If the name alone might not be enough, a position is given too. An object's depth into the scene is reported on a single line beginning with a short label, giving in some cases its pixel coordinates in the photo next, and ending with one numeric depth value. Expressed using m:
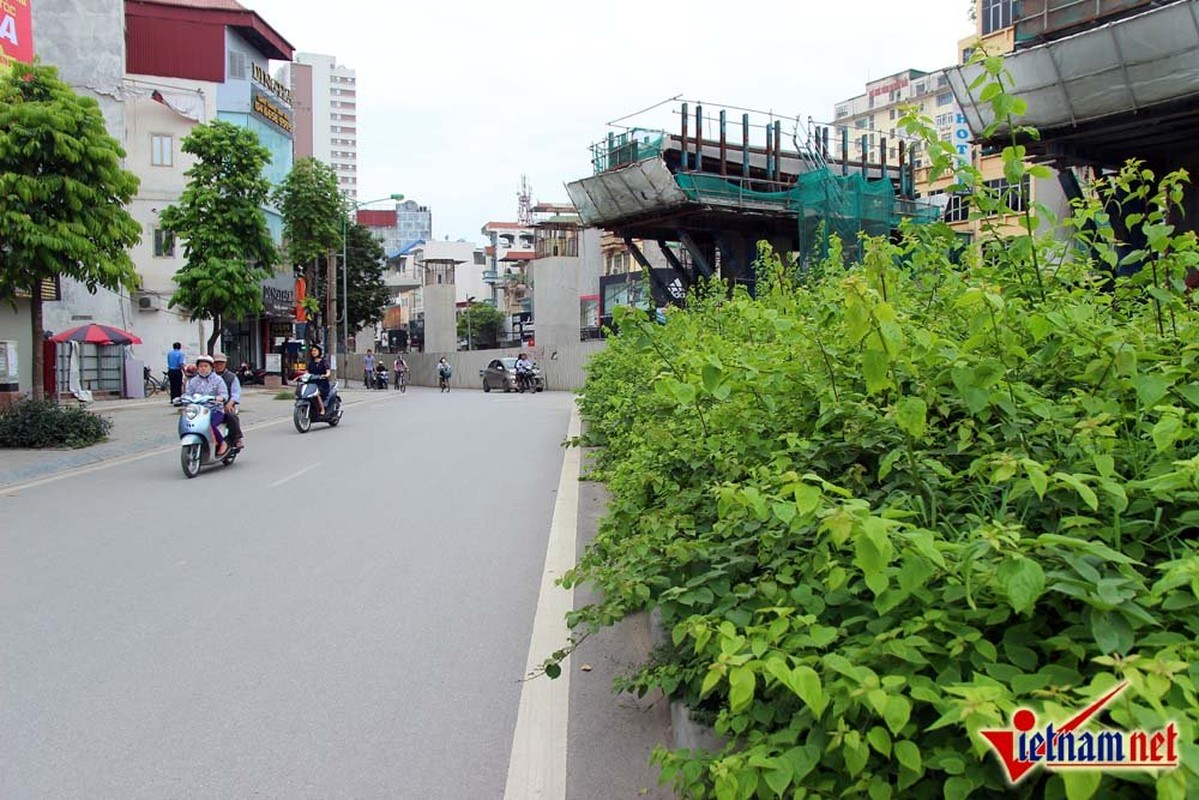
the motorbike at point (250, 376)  37.20
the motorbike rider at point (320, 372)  17.86
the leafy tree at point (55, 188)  13.59
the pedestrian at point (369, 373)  45.62
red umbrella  26.61
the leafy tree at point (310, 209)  35.75
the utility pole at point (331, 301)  40.81
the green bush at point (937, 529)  2.14
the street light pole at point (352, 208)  38.52
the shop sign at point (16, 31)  20.00
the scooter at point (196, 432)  11.80
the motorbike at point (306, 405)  17.95
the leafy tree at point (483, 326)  92.75
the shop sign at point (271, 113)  39.47
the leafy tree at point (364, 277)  58.38
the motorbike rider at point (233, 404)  12.73
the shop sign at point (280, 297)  41.75
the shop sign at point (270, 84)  39.72
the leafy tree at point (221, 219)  22.88
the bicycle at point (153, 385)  32.00
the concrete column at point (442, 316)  65.25
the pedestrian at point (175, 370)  24.66
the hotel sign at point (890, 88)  86.25
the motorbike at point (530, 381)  41.16
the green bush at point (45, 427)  14.39
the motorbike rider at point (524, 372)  41.16
